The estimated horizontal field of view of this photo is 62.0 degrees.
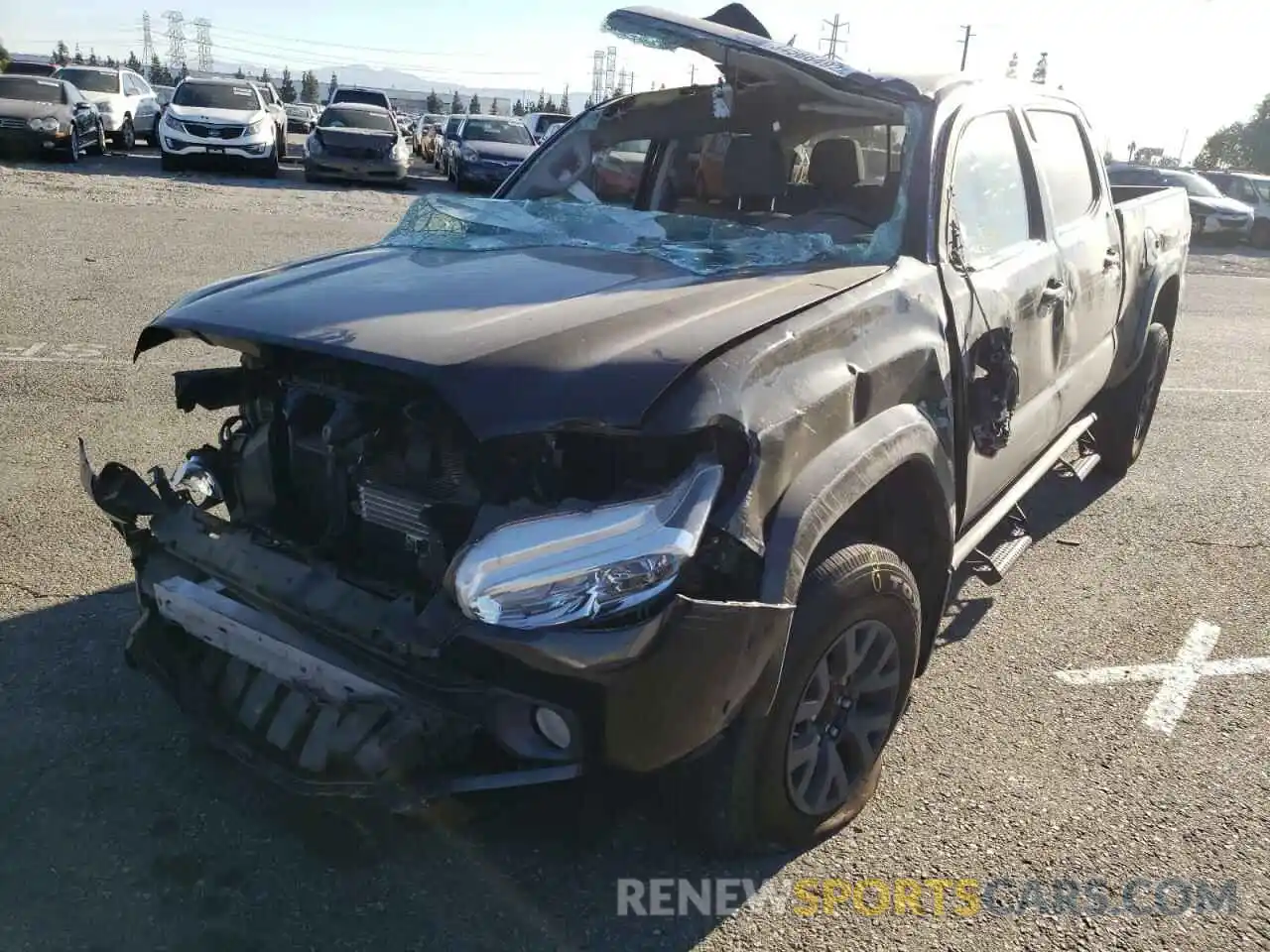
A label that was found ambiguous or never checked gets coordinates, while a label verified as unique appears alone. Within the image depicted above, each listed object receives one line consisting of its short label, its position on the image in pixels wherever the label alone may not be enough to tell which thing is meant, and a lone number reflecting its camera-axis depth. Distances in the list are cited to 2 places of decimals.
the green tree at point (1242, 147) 63.75
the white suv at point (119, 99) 22.34
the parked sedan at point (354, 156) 19.95
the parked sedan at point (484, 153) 20.31
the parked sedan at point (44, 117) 18.47
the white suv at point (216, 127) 19.03
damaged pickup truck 2.14
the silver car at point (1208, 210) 21.91
